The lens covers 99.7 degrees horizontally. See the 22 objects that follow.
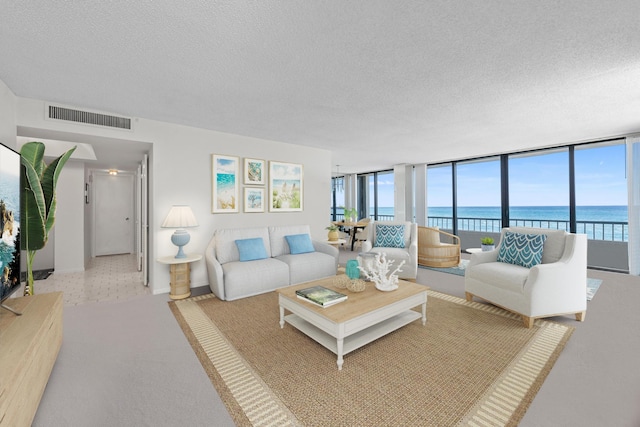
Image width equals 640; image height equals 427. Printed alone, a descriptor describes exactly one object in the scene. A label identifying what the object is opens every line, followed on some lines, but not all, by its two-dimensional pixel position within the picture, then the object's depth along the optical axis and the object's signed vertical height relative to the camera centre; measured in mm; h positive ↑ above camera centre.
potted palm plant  2480 +185
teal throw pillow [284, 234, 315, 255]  4480 -500
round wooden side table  3646 -843
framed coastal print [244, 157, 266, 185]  4594 +747
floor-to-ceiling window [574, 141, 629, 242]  5176 +470
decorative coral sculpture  2648 -661
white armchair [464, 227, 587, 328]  2719 -745
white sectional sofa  3518 -715
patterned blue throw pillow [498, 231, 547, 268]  3109 -441
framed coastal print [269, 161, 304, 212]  4918 +517
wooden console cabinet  1200 -724
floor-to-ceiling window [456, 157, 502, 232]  7195 +856
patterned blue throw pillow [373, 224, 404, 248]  4633 -404
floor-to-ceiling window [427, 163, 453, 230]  7437 +730
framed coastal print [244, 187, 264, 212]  4609 +267
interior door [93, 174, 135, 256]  6941 +42
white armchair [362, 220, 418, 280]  4324 -592
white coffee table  2072 -854
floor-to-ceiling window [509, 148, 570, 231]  9419 +1181
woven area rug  1585 -1160
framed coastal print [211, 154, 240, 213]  4273 +514
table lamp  3664 -106
